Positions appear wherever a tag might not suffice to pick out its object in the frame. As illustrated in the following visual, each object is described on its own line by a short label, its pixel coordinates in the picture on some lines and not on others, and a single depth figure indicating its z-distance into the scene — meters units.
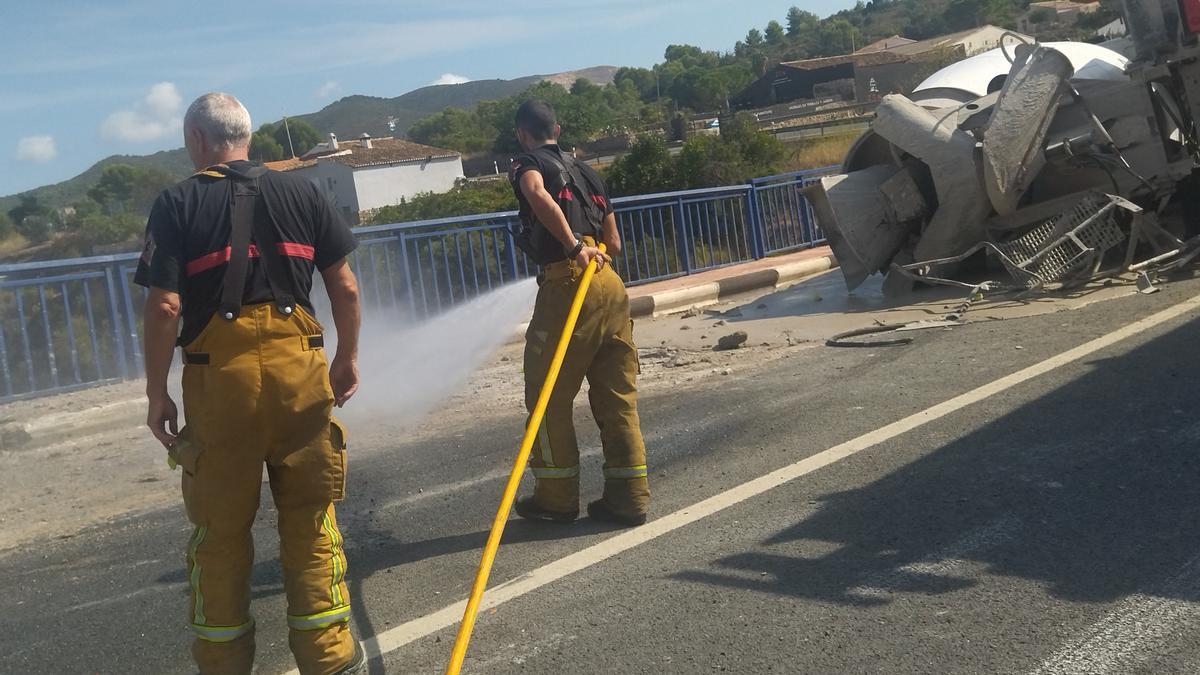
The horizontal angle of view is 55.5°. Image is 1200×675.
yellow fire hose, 3.28
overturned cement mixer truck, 9.66
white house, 68.62
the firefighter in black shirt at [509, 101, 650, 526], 4.77
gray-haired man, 3.25
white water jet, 8.29
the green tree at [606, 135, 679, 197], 31.84
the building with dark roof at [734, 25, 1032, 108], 75.75
